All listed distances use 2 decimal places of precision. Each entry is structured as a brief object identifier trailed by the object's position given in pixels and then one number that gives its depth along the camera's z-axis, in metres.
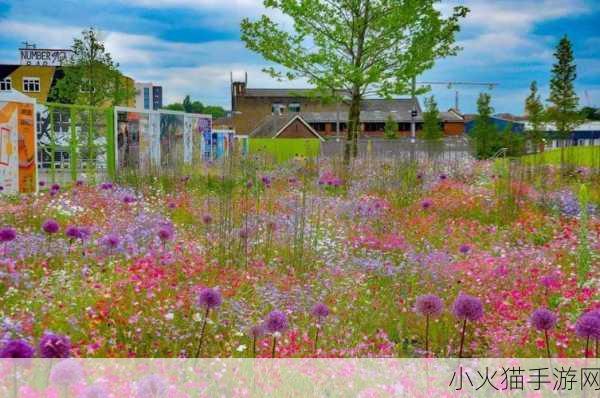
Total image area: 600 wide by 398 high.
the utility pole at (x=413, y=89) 22.20
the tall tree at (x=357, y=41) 20.80
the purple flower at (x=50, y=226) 4.75
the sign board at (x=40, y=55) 56.81
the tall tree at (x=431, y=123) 49.19
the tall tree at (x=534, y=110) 43.50
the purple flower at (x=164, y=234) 5.12
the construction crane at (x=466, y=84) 49.84
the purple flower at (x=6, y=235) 4.57
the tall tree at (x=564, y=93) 41.12
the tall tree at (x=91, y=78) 35.72
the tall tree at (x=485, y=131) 37.12
